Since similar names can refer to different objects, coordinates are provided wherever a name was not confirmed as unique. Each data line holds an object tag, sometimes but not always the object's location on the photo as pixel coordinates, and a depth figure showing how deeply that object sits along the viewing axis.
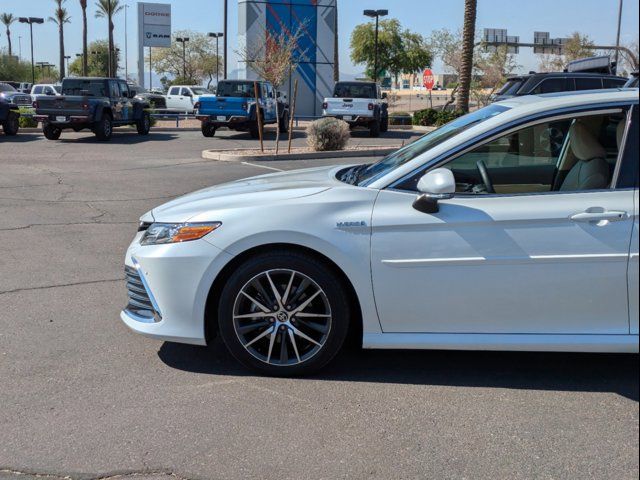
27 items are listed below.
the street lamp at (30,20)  78.06
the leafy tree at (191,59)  85.62
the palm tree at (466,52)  25.20
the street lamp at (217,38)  74.81
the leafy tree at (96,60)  94.34
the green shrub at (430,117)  29.30
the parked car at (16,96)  37.09
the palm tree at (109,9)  70.38
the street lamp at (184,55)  78.07
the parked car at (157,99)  42.33
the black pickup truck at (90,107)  21.83
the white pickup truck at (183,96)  41.62
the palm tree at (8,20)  102.81
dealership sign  63.06
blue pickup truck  23.42
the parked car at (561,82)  16.83
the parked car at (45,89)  41.62
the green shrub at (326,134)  19.23
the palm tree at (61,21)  66.81
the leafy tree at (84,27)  60.35
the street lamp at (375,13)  40.77
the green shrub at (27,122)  26.83
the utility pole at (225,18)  46.12
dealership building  36.31
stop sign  38.72
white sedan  4.05
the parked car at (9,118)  23.14
